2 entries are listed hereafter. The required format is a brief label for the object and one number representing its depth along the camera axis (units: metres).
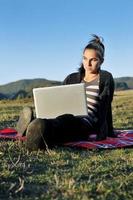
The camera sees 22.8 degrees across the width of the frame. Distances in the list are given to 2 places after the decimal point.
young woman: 4.94
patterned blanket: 4.82
